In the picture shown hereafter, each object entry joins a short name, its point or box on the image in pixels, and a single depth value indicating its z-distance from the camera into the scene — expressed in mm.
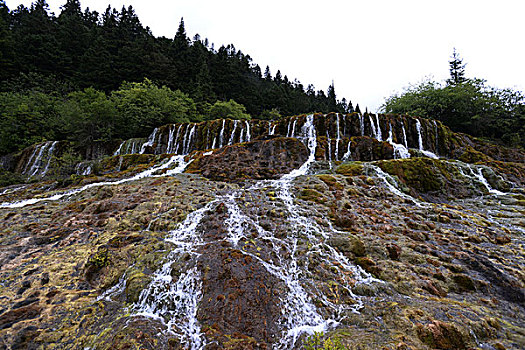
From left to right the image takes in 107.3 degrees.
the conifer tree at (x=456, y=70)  39131
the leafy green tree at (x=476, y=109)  24469
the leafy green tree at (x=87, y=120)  20922
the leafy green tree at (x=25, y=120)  19688
